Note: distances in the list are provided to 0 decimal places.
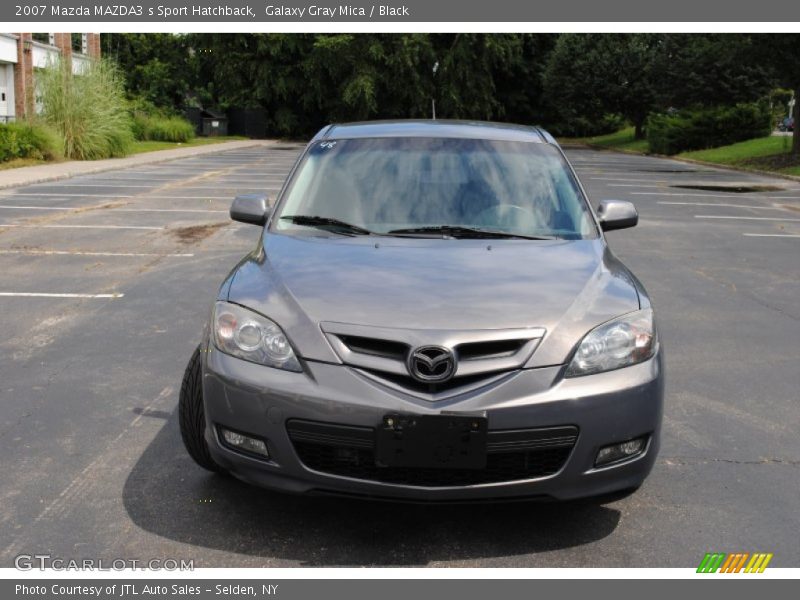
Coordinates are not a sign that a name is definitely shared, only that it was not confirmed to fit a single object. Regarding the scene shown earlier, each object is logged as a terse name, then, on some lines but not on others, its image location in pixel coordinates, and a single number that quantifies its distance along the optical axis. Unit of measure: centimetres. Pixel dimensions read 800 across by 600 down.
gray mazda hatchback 320
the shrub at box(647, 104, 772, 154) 3991
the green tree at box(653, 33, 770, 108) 4134
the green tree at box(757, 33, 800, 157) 2727
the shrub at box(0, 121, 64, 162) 2536
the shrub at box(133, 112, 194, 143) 4470
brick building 3581
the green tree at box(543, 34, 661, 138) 4847
